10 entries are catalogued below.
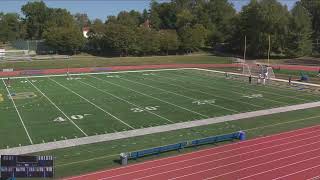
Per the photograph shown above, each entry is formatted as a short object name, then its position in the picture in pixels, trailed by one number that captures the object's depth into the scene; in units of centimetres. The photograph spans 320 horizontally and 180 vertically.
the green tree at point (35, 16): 12442
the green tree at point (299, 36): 7812
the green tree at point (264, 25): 8038
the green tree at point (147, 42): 8648
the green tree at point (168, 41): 8938
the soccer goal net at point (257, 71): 4741
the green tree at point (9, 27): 11669
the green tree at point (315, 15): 9261
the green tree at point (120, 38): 8525
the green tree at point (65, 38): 8731
